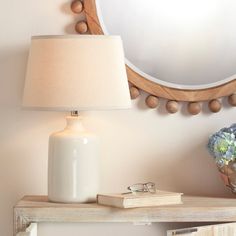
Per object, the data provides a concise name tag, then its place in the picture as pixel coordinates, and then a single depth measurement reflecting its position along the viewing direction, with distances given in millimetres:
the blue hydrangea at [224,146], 3083
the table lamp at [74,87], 2906
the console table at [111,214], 2924
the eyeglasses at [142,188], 3063
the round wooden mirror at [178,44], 3221
